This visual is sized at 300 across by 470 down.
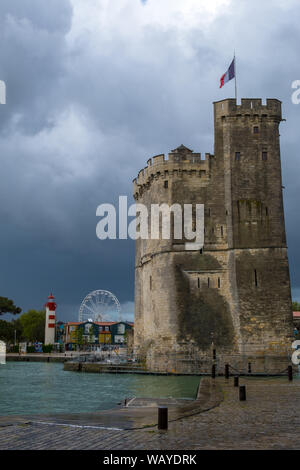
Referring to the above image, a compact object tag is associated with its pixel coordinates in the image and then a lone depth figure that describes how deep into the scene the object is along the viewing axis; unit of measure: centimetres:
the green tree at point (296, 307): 9349
